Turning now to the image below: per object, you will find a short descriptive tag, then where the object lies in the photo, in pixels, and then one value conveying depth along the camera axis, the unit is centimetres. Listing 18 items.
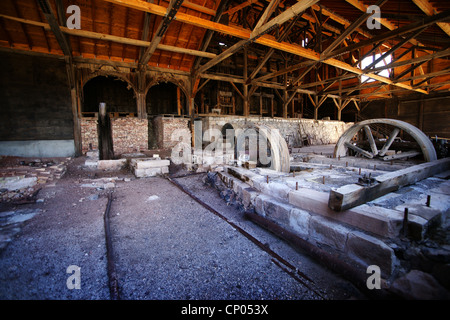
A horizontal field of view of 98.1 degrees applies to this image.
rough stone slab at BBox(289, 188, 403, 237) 201
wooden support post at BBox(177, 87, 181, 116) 1418
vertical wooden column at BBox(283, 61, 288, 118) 1535
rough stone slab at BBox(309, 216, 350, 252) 226
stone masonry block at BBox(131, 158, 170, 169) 698
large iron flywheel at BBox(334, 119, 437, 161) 483
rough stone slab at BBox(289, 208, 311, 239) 269
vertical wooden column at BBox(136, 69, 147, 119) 1070
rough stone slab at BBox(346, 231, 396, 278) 188
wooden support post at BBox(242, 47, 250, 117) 1345
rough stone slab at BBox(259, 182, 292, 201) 320
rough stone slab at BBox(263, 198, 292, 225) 300
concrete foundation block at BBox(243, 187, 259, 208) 373
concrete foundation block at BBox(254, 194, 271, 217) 346
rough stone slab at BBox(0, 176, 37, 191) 493
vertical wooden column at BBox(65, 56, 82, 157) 922
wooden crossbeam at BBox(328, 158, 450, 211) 227
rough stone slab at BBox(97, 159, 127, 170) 782
